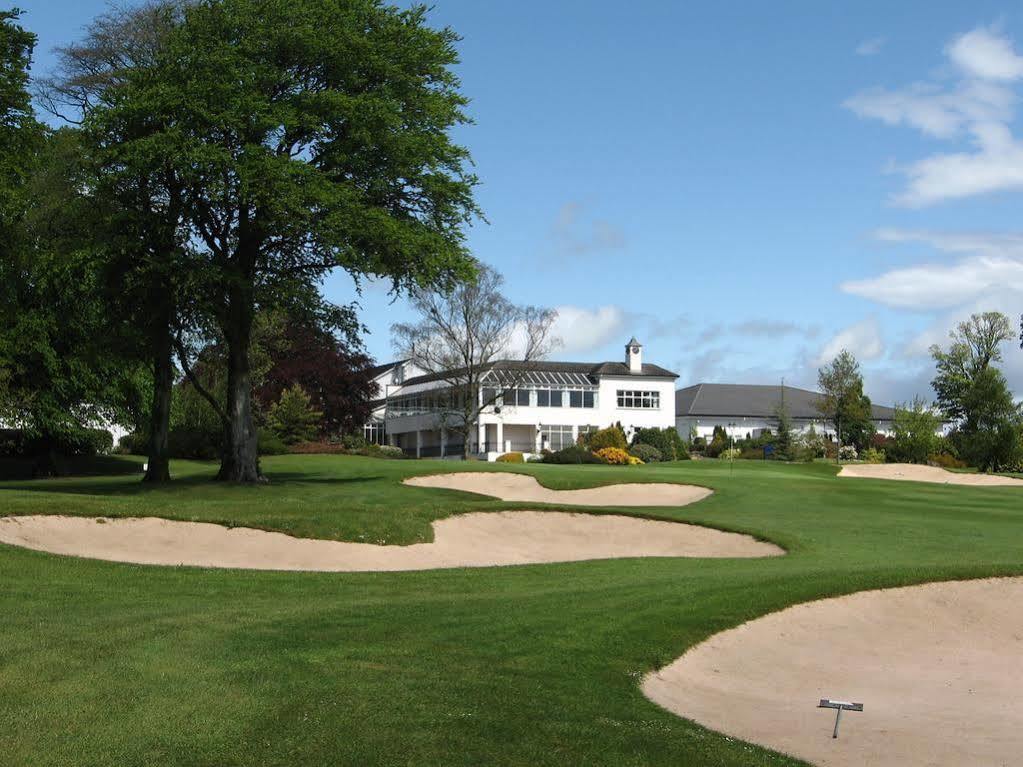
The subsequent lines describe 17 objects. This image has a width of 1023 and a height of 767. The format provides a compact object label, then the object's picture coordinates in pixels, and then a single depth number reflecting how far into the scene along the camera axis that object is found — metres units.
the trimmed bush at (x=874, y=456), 74.06
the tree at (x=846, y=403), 87.31
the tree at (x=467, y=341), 75.06
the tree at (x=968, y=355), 87.56
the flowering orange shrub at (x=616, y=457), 65.69
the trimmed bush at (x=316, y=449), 62.33
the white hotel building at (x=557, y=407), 89.81
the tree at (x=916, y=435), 71.50
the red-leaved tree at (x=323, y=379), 72.50
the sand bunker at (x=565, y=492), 37.44
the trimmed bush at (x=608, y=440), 75.44
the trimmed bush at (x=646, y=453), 74.19
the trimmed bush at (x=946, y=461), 73.62
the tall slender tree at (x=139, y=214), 31.38
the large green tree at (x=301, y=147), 31.39
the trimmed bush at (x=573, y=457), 65.12
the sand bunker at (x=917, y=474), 51.81
